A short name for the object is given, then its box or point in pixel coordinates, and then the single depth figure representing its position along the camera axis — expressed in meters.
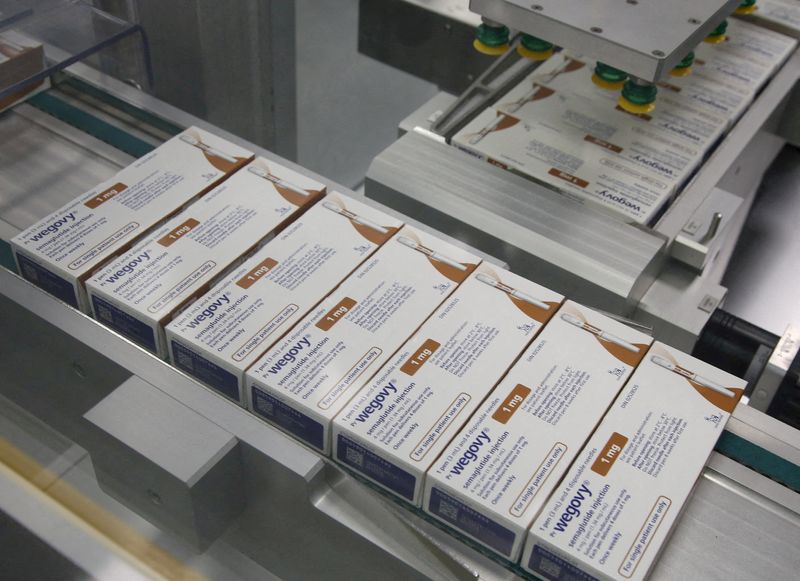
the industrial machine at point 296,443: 1.07
